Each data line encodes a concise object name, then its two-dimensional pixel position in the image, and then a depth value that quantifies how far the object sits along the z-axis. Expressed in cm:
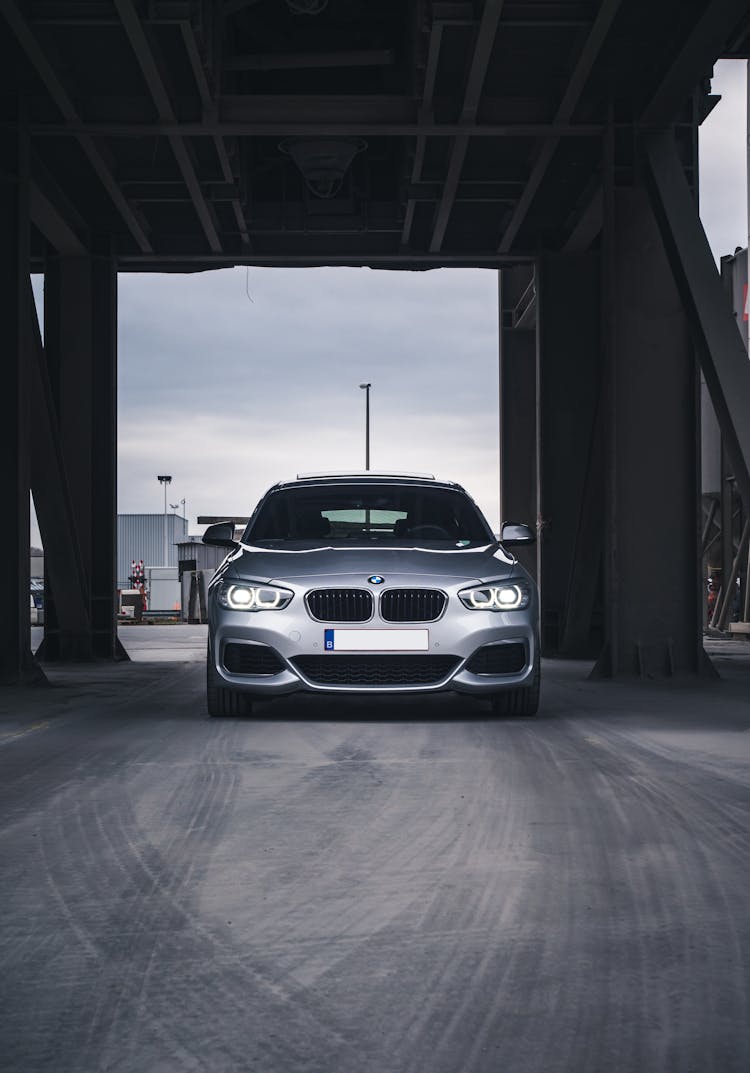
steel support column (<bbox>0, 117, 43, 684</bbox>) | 1100
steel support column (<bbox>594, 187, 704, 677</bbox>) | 1174
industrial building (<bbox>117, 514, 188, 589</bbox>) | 7812
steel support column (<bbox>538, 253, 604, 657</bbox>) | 1645
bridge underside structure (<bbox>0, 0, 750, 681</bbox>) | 1091
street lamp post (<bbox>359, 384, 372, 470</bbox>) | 4834
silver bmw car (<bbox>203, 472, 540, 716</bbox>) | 736
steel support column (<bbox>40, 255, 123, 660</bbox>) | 1578
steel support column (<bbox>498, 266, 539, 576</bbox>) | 2112
